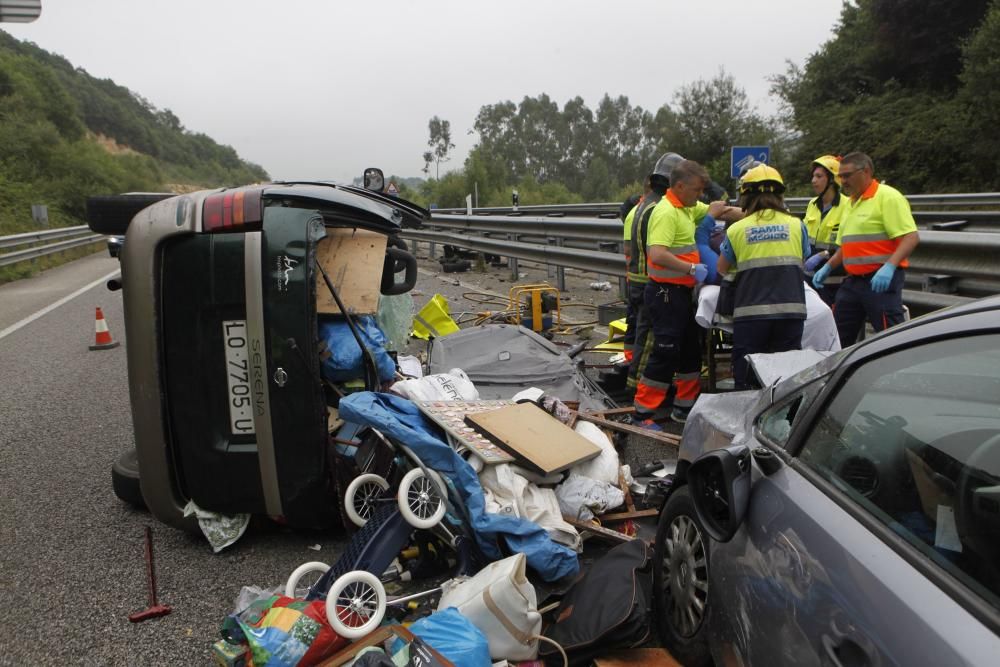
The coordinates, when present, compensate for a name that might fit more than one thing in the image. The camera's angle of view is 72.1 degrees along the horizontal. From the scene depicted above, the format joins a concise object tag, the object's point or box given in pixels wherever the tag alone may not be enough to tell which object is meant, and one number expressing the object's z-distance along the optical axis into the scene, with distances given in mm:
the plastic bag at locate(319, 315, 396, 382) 3678
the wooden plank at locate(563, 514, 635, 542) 3090
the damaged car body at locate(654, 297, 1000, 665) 1216
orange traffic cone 7570
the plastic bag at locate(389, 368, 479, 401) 3850
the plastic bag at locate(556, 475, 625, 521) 3221
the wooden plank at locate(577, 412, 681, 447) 4180
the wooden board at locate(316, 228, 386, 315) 3830
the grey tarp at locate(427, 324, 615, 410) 4930
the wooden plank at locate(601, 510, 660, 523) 3336
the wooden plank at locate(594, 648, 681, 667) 2293
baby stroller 2363
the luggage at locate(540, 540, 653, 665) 2359
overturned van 3021
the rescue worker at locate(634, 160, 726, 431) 4895
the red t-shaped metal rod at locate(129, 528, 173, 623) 2664
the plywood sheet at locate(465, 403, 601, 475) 3279
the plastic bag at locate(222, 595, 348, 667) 2139
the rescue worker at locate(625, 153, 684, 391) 5402
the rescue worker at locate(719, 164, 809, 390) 4312
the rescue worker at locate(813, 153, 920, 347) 4637
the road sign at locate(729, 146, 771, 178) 12086
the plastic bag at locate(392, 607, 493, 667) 2045
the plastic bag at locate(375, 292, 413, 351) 5043
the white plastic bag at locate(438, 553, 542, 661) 2242
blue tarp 2770
